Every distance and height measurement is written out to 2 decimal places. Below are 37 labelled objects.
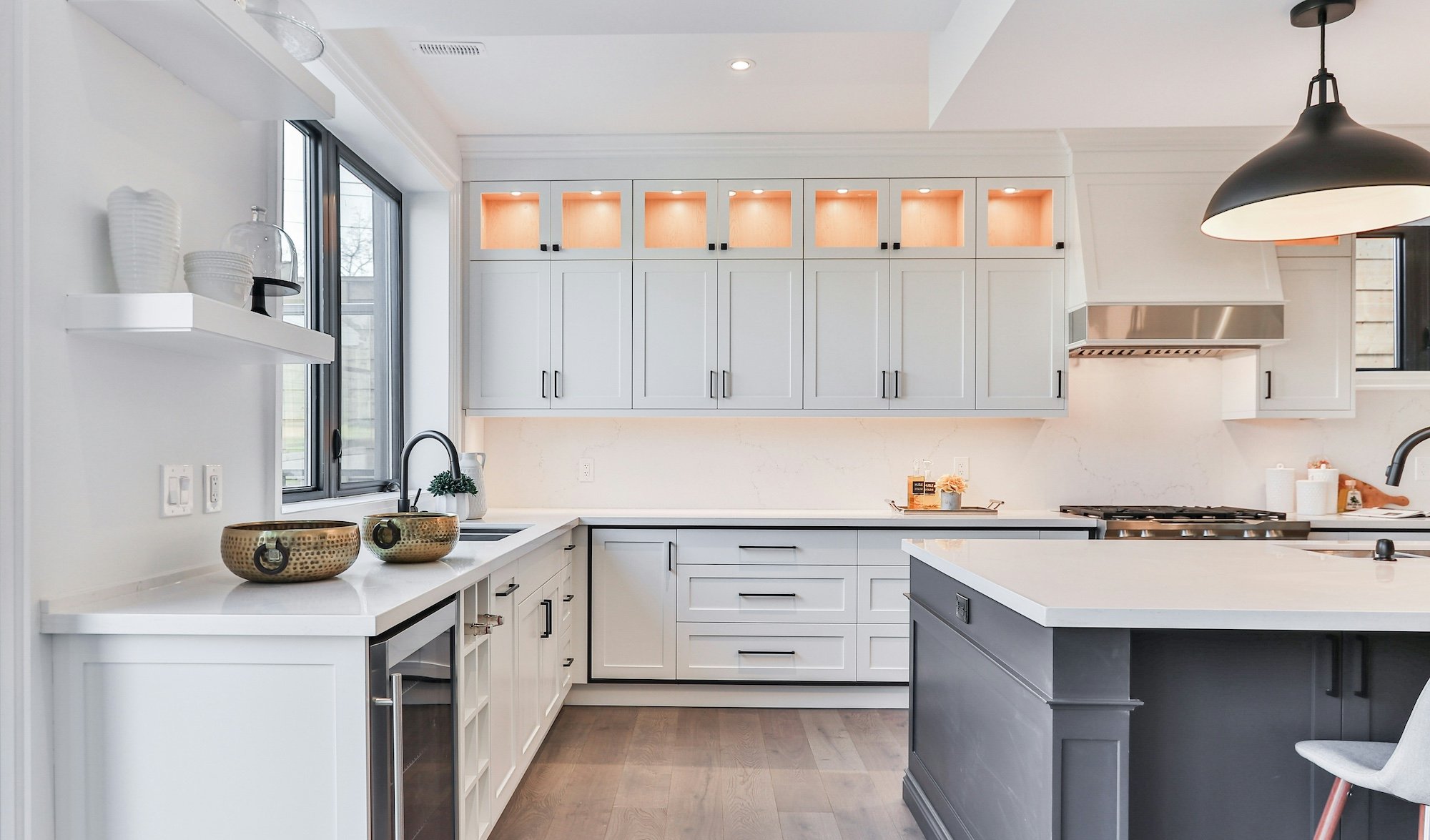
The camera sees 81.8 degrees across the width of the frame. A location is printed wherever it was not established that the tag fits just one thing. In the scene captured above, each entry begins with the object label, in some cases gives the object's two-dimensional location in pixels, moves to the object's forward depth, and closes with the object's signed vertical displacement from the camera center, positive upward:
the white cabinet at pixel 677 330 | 3.78 +0.35
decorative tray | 3.72 -0.48
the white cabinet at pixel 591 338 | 3.78 +0.31
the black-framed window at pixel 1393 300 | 4.01 +0.52
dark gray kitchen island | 1.51 -0.56
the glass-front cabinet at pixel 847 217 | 3.84 +0.92
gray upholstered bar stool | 1.33 -0.62
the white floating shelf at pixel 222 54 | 1.51 +0.70
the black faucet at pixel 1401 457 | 1.93 -0.12
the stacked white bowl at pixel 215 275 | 1.58 +0.25
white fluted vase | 1.52 +0.31
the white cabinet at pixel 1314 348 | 3.71 +0.26
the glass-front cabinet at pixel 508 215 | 3.81 +0.92
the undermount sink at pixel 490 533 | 3.21 -0.50
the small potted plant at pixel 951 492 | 3.81 -0.40
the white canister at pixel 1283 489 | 3.91 -0.40
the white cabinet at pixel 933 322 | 3.76 +0.38
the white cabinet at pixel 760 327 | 3.77 +0.36
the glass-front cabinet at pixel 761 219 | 3.98 +0.91
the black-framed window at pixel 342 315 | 2.72 +0.33
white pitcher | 3.46 -0.30
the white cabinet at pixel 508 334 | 3.79 +0.33
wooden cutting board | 3.92 -0.43
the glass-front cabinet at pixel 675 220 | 3.98 +0.90
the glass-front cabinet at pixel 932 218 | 3.91 +0.91
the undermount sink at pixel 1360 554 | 2.18 -0.40
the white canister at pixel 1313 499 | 3.79 -0.43
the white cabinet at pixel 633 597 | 3.56 -0.83
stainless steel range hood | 3.57 +0.57
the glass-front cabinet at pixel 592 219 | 3.91 +0.90
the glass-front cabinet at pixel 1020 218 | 3.76 +0.89
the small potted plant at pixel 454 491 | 3.23 -0.34
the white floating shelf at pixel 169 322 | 1.42 +0.15
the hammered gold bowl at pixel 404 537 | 2.02 -0.32
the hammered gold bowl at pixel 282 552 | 1.66 -0.30
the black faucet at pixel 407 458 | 2.56 -0.18
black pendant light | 1.88 +0.54
